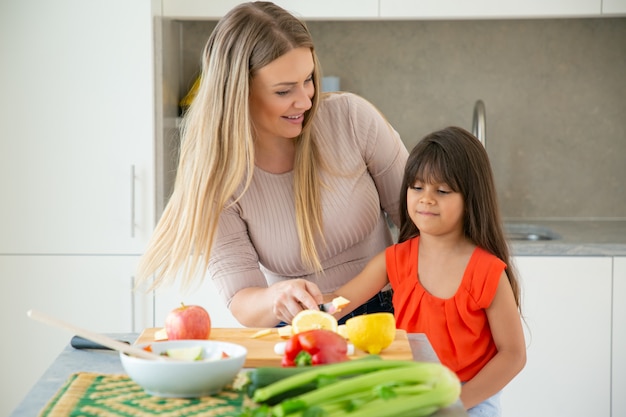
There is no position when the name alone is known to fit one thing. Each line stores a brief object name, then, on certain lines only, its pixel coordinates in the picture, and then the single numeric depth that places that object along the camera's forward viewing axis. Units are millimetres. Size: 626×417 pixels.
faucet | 3240
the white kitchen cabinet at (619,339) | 2906
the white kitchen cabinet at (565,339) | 2918
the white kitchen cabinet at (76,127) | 2986
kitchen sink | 3316
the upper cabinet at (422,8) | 3098
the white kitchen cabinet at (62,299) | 3057
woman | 1886
